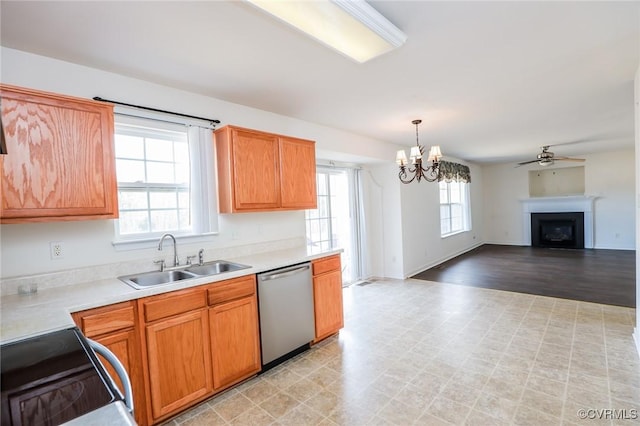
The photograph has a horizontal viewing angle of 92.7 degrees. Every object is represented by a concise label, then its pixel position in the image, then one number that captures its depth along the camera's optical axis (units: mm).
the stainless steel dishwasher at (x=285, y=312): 2545
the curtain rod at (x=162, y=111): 2210
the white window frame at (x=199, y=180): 2627
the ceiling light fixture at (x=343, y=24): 1509
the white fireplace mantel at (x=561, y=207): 7828
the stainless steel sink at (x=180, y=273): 2258
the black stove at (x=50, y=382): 744
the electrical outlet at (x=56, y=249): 2040
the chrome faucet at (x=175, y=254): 2537
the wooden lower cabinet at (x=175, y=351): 1911
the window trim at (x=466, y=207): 8203
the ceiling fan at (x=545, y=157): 5879
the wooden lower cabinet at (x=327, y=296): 3014
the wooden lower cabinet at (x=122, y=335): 1682
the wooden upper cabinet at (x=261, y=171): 2732
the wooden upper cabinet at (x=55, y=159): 1711
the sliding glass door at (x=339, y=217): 4730
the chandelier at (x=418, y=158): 3342
